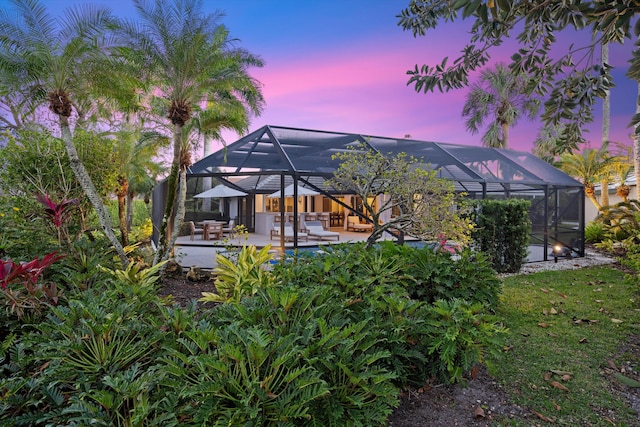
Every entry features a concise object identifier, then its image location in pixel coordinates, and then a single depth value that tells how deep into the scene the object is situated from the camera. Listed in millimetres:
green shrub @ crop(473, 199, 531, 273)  9219
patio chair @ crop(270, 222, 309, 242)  13852
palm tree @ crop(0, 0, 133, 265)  6254
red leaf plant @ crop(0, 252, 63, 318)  3416
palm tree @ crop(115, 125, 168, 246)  8602
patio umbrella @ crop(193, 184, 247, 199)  15578
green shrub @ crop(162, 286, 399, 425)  1845
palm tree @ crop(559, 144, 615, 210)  17297
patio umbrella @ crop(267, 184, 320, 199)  15852
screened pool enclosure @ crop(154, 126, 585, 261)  9648
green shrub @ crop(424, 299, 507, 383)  2918
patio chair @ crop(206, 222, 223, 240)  14332
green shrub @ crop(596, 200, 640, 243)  13478
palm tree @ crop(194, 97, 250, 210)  8398
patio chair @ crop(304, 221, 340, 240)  14234
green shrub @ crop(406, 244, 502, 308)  4852
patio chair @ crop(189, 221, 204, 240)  14203
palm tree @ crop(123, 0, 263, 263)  6828
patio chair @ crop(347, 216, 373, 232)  18031
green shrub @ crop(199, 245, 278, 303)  4047
